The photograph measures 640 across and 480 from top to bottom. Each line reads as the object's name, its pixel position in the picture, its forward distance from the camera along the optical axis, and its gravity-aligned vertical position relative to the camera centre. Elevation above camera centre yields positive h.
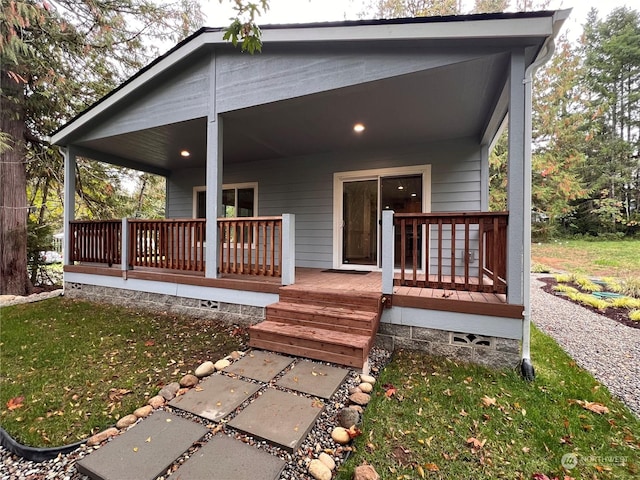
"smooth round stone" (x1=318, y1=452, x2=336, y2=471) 1.69 -1.28
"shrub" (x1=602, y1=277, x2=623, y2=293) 7.22 -1.04
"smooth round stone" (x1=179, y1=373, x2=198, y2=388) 2.57 -1.24
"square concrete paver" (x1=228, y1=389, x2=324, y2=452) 1.85 -1.23
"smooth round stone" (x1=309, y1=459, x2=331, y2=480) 1.61 -1.27
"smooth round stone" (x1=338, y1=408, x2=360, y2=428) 2.04 -1.24
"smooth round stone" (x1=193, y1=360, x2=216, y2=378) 2.77 -1.24
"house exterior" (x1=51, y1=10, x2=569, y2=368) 3.01 +1.30
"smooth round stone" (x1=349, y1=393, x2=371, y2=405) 2.30 -1.24
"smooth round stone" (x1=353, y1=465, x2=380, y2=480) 1.60 -1.27
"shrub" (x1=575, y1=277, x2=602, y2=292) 7.50 -1.10
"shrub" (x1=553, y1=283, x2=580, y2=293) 7.28 -1.15
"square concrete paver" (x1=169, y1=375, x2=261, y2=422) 2.15 -1.24
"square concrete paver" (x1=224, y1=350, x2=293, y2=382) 2.68 -1.21
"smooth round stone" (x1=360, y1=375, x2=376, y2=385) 2.60 -1.23
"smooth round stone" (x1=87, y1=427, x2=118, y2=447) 1.88 -1.29
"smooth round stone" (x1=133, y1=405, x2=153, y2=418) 2.15 -1.27
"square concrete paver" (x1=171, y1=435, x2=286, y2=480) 1.58 -1.26
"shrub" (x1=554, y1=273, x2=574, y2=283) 8.71 -1.05
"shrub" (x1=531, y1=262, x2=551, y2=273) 11.28 -0.99
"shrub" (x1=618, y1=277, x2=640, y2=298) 6.69 -1.02
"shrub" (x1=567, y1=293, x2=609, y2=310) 5.80 -1.19
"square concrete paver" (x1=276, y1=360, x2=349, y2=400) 2.40 -1.20
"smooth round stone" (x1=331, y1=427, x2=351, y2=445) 1.89 -1.27
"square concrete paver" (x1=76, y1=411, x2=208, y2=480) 1.61 -1.26
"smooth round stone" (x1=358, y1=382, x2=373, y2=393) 2.47 -1.24
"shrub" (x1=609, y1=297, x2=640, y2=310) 5.65 -1.16
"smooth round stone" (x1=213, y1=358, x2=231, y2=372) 2.84 -1.22
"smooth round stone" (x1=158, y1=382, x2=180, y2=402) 2.39 -1.26
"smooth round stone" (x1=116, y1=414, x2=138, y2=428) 2.05 -1.28
